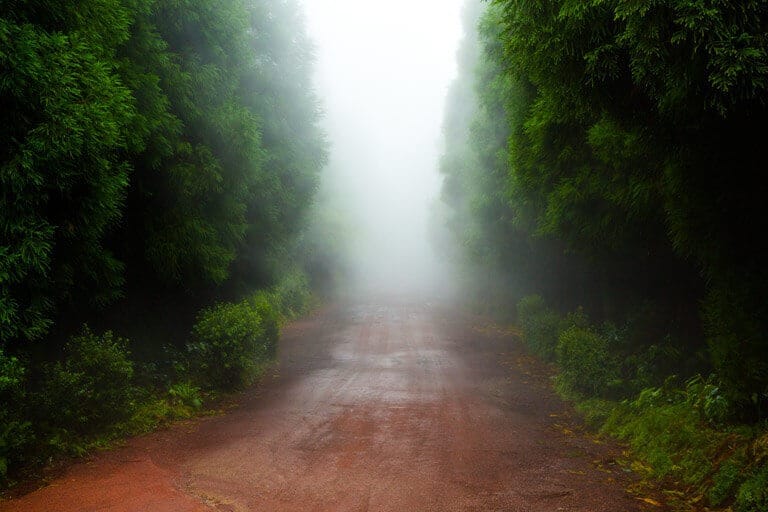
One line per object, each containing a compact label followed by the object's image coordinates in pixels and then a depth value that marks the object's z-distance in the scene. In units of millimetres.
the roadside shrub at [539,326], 12531
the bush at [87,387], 5984
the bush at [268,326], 12334
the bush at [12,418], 4723
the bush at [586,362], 8693
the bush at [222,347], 9156
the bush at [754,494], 4289
